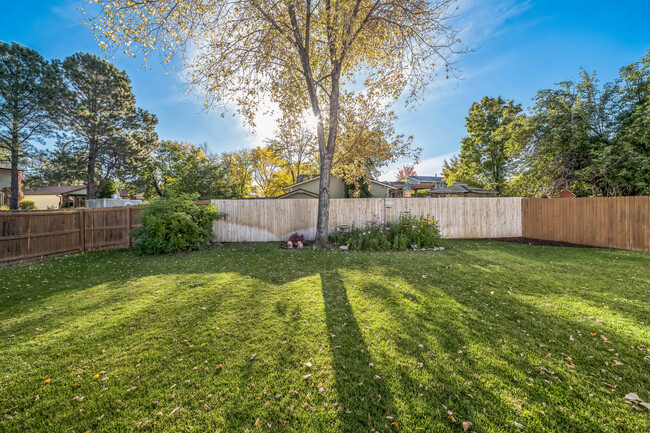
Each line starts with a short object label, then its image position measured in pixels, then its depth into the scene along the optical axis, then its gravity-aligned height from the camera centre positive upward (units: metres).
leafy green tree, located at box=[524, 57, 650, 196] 10.45 +3.73
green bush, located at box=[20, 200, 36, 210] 21.52 +1.00
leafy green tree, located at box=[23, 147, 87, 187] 17.20 +3.55
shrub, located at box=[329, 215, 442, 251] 7.59 -0.64
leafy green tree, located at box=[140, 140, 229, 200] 13.60 +2.32
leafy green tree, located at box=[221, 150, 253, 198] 24.23 +4.87
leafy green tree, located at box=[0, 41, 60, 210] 14.52 +7.01
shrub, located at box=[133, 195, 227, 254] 7.33 -0.37
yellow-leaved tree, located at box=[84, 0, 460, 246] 5.97 +4.98
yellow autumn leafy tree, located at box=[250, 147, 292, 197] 25.23 +4.56
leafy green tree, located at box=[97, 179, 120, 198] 22.63 +2.41
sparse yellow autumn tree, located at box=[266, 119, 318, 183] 20.05 +6.08
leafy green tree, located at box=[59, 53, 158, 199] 16.95 +6.86
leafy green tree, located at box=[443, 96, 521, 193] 19.02 +5.69
